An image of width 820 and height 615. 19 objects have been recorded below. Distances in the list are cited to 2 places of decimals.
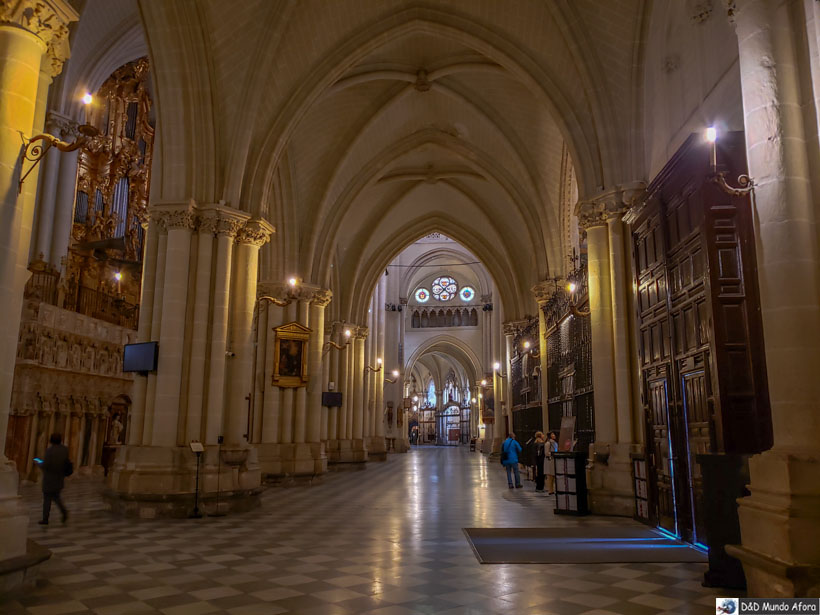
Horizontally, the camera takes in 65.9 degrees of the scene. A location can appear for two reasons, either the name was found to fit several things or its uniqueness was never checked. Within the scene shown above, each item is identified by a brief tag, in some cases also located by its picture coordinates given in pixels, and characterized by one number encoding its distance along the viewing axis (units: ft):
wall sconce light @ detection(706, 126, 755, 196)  16.14
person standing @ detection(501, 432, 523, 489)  49.08
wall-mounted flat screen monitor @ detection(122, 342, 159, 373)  34.73
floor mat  21.58
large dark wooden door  19.04
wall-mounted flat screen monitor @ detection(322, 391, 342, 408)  71.82
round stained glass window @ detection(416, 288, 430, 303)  157.07
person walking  27.89
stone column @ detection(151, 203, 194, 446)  34.37
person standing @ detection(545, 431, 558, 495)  44.75
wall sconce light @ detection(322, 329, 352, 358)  77.92
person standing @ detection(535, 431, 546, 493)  49.34
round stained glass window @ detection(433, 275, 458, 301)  155.22
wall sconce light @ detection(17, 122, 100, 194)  17.38
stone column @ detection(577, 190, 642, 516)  33.83
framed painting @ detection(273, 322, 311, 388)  51.83
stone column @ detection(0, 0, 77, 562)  16.79
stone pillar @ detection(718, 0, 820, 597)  14.08
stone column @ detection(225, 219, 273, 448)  39.70
